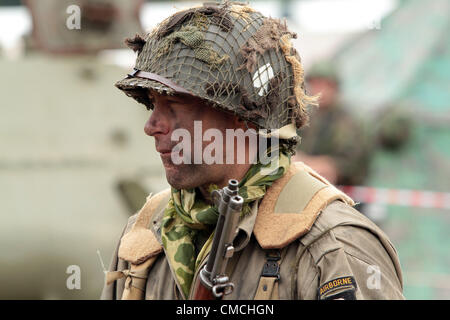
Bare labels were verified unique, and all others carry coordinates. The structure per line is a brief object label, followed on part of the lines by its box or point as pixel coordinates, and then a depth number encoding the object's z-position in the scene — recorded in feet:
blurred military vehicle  36.94
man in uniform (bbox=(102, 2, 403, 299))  18.60
